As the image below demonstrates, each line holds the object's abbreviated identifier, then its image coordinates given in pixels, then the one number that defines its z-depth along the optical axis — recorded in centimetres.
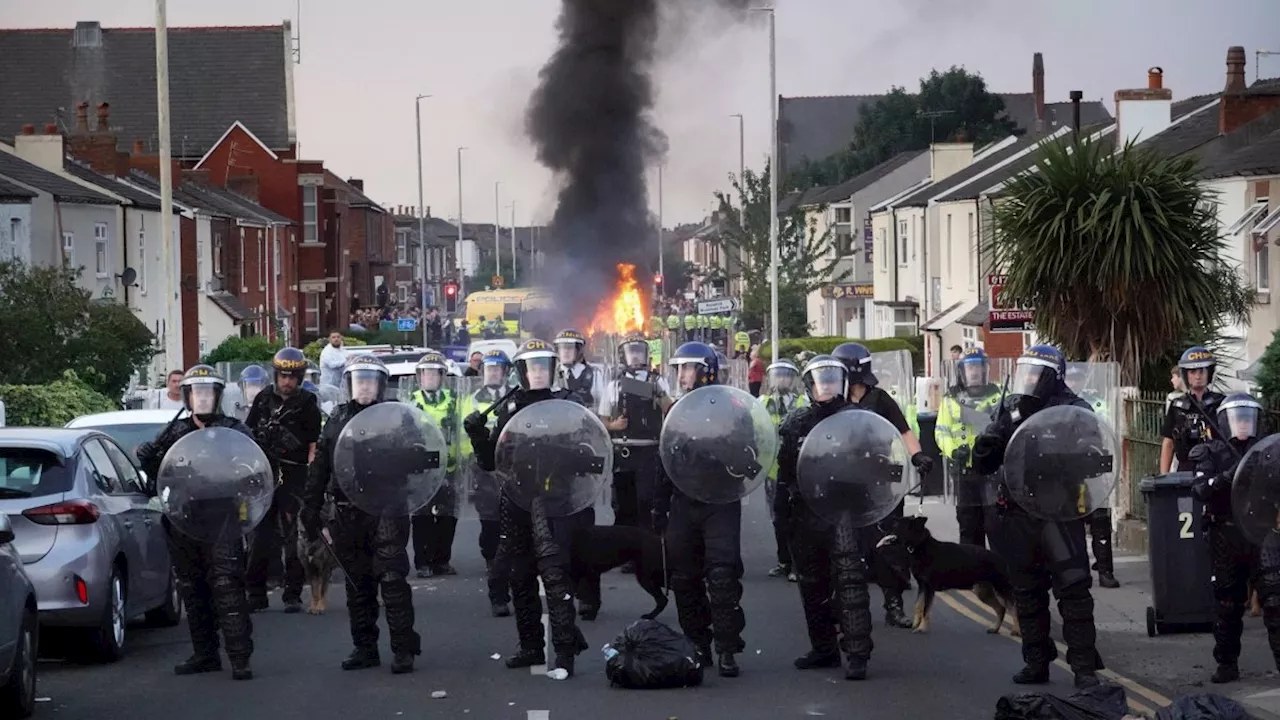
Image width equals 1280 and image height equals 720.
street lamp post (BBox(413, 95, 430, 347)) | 6334
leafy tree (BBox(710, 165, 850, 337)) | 5438
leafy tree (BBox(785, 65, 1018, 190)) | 9162
